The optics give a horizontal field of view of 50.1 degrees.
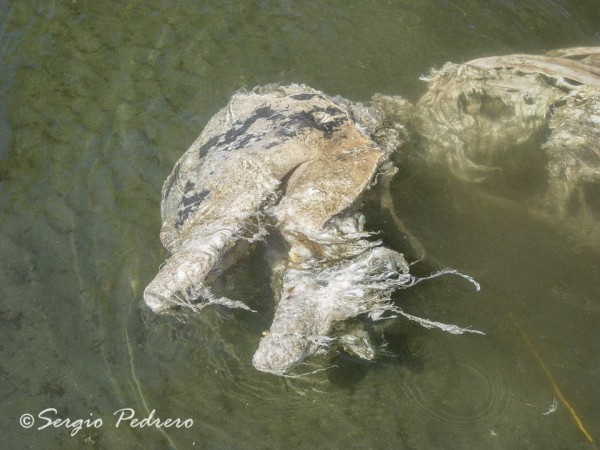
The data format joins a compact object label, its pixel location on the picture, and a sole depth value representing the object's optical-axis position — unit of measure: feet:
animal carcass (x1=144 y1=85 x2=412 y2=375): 9.76
